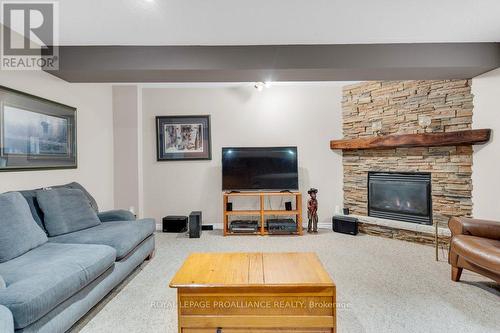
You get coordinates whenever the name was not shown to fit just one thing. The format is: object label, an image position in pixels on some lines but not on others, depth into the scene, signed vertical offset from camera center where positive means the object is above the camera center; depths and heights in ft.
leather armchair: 6.74 -2.26
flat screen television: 14.20 -0.02
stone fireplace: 11.14 +0.46
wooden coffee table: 4.87 -2.59
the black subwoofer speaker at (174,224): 14.20 -2.99
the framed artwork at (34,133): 8.12 +1.40
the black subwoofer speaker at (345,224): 13.46 -3.03
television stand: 13.64 -2.28
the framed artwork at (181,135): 15.02 +2.02
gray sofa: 4.65 -2.07
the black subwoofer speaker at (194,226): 13.24 -2.87
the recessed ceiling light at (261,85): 14.51 +4.71
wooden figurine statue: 14.09 -2.41
